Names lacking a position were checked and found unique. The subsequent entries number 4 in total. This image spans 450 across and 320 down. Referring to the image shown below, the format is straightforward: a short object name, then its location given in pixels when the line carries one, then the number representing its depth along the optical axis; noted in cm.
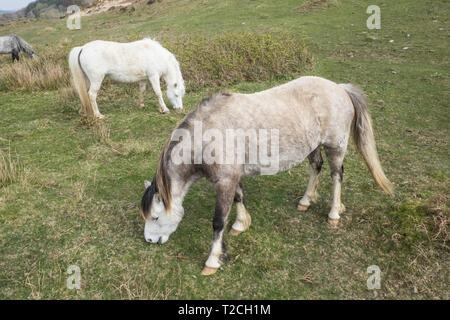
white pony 701
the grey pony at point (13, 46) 1325
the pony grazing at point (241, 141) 340
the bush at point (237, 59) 973
